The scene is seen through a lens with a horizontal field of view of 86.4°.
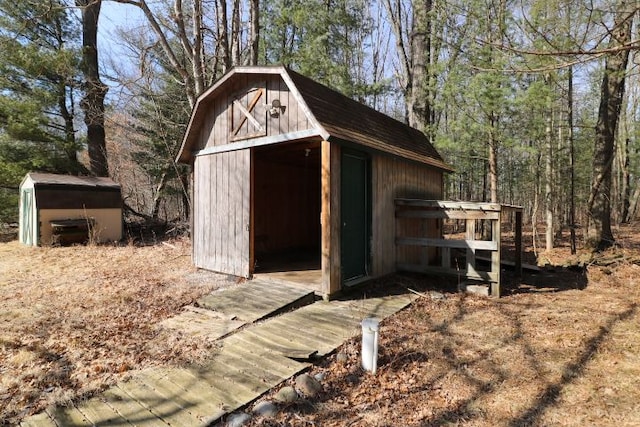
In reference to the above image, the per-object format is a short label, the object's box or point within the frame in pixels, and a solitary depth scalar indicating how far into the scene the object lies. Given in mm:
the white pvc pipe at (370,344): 3605
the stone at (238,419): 2795
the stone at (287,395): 3104
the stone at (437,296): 6178
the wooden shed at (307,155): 5855
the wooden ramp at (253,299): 5186
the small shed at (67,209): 11656
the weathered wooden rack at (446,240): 6277
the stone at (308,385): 3254
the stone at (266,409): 2937
